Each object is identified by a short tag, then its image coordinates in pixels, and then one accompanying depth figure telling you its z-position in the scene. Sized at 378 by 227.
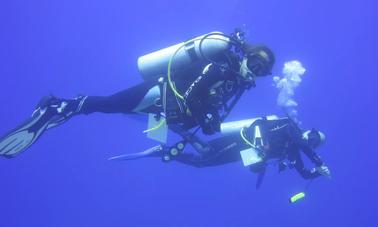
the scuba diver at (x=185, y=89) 5.27
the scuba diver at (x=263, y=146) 6.12
